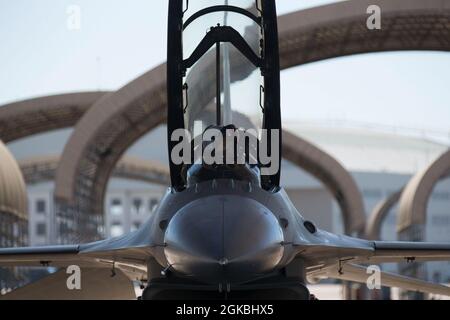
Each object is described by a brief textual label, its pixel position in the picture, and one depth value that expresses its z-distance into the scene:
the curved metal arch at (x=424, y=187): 30.27
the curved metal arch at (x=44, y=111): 29.91
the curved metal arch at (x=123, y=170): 42.06
